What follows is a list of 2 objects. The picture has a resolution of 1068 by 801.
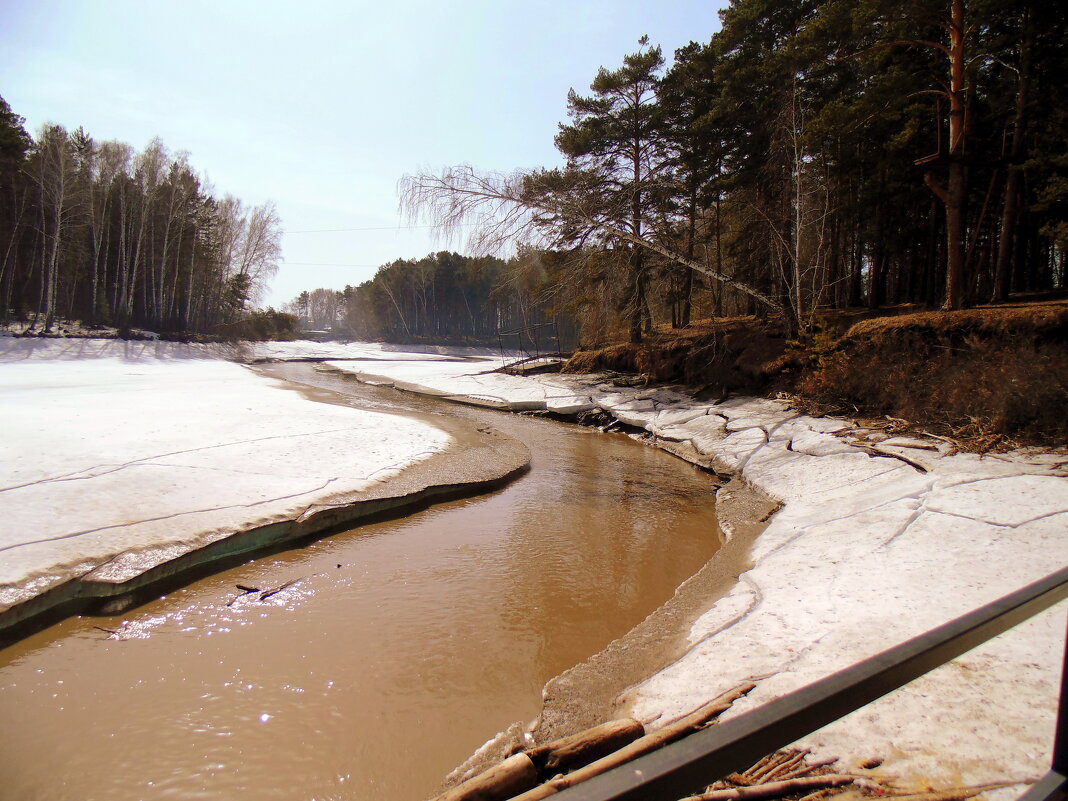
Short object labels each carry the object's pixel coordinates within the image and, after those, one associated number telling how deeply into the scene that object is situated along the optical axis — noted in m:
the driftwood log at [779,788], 1.70
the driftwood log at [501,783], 1.76
